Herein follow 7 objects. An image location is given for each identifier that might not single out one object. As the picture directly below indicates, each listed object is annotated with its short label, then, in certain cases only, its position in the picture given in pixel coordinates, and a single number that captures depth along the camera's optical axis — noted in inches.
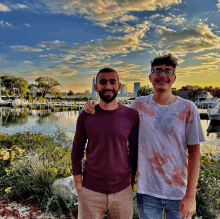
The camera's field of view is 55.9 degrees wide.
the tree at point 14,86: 2517.2
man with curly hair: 59.5
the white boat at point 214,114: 975.6
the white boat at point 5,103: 2327.8
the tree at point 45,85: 2753.4
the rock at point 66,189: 119.6
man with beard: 62.4
